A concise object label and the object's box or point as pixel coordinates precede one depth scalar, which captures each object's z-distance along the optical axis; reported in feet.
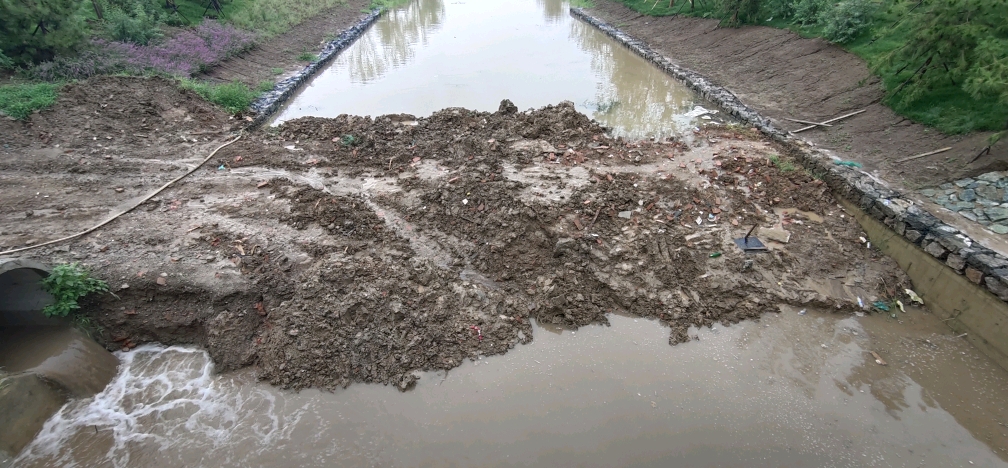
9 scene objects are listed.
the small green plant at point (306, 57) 53.29
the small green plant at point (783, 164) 28.63
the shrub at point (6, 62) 33.24
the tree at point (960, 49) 24.33
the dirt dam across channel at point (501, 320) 15.65
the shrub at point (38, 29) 33.32
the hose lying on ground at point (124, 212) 20.60
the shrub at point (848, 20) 40.47
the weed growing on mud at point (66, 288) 17.76
